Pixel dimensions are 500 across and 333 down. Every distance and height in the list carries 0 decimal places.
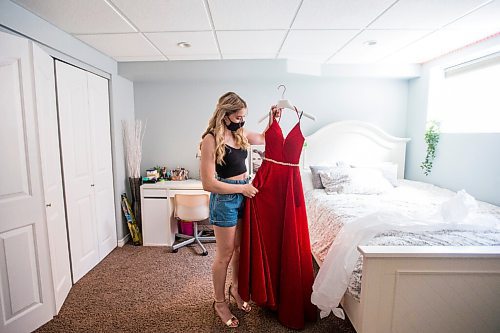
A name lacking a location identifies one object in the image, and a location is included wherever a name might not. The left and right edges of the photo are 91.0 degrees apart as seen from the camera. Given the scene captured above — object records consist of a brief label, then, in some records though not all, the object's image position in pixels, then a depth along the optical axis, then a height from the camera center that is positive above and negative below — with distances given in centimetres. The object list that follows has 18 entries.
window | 238 +49
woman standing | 152 -25
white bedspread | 143 -57
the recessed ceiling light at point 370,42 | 233 +95
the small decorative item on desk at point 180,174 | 328 -46
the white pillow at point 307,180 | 301 -48
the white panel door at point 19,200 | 148 -39
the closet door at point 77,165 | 209 -23
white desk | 295 -83
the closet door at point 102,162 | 249 -24
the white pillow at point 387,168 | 293 -33
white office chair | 272 -74
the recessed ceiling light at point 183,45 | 237 +93
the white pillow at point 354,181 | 266 -44
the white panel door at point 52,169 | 169 -22
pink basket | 323 -116
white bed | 120 -73
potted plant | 286 +1
